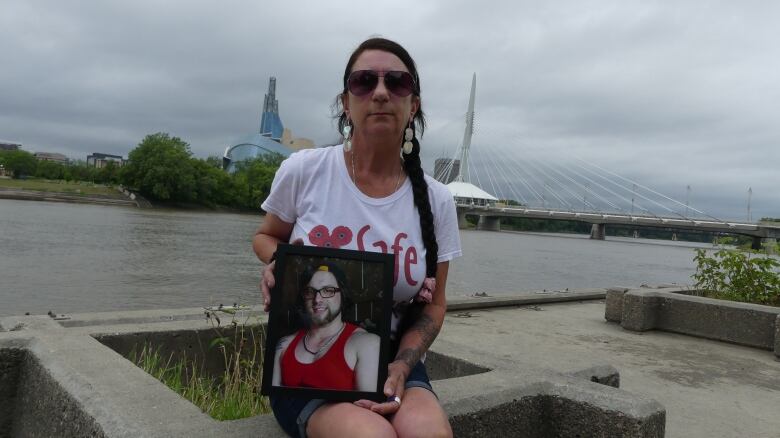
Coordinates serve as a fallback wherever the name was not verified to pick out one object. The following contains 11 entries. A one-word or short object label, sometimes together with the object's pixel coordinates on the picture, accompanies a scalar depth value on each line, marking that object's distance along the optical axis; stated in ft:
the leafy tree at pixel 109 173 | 189.21
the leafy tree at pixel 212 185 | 174.50
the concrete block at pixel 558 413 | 5.74
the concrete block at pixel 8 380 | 6.56
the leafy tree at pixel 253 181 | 187.21
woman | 5.41
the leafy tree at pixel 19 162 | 243.19
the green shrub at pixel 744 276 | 17.87
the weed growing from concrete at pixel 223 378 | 7.31
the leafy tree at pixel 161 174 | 167.84
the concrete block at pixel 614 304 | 18.44
